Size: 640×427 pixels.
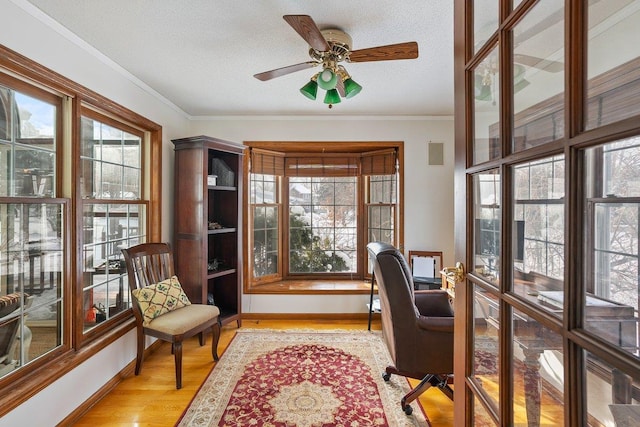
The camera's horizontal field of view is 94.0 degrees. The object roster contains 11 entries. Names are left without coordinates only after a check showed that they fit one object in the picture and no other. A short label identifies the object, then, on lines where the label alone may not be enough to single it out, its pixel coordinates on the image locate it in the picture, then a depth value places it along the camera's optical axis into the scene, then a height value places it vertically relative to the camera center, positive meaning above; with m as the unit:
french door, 0.44 +0.00
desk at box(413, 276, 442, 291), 3.20 -0.76
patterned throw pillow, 2.37 -0.72
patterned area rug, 1.91 -1.31
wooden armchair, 2.29 -0.79
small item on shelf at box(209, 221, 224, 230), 3.20 -0.15
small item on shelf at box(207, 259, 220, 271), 3.24 -0.59
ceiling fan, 1.61 +0.95
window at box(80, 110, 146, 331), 2.24 +0.02
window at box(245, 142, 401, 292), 3.80 +0.03
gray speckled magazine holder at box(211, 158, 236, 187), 3.26 +0.45
